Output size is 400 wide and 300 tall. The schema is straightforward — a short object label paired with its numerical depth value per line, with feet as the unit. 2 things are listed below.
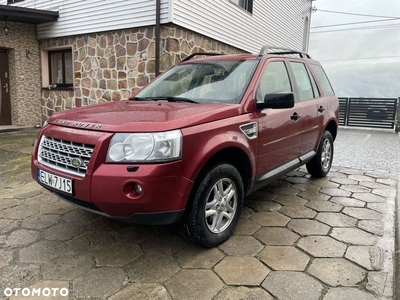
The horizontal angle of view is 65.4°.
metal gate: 41.11
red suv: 6.84
